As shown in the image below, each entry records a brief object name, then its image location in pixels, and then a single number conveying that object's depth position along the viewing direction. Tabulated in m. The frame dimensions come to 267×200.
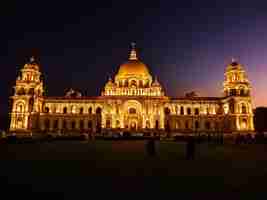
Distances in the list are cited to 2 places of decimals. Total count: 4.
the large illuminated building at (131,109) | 73.00
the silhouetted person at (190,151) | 16.84
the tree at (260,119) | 89.74
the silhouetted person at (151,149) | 18.92
